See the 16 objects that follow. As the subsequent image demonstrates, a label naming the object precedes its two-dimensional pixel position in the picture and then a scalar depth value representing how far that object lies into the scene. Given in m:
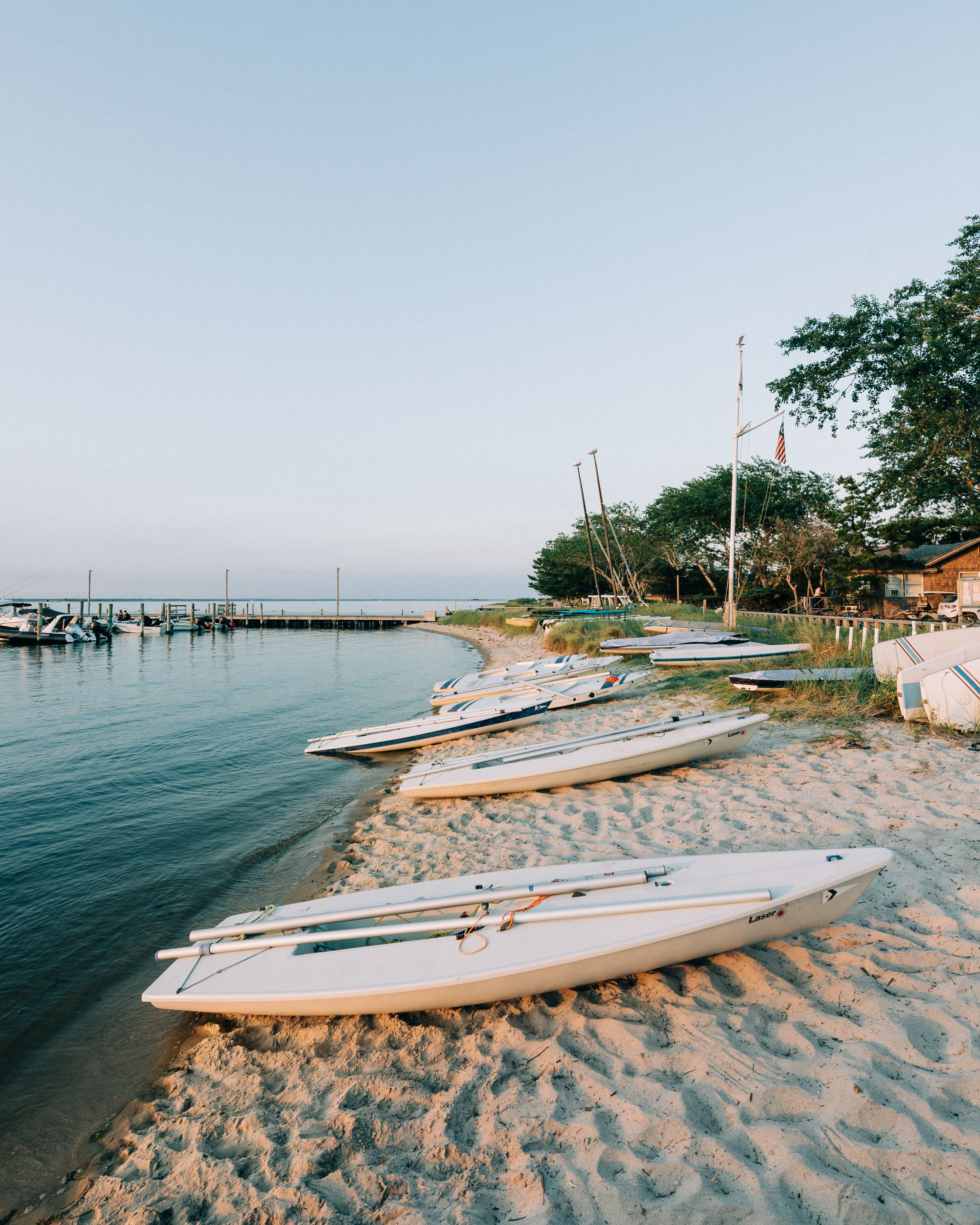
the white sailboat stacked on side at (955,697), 7.17
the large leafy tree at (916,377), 15.98
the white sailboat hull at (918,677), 7.66
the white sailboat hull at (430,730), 10.75
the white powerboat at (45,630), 40.06
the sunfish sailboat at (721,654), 13.18
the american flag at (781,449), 18.83
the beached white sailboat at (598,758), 7.20
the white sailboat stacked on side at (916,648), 9.22
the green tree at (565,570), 53.84
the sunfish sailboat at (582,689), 11.62
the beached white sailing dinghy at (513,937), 3.17
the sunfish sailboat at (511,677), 14.05
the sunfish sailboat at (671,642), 16.89
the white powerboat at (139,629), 48.66
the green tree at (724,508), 41.09
